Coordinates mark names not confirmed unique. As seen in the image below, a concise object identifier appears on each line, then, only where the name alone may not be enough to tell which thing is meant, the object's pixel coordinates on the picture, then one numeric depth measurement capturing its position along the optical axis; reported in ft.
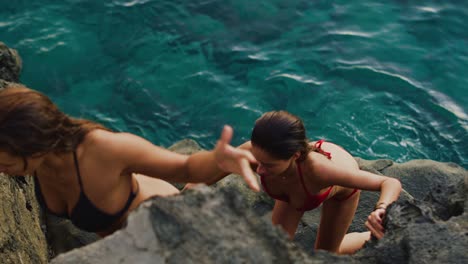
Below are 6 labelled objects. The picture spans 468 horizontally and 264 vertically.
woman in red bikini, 12.55
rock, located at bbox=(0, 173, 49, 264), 12.92
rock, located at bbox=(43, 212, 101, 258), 17.61
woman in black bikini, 9.69
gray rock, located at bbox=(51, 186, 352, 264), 8.07
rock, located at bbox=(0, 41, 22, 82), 23.84
